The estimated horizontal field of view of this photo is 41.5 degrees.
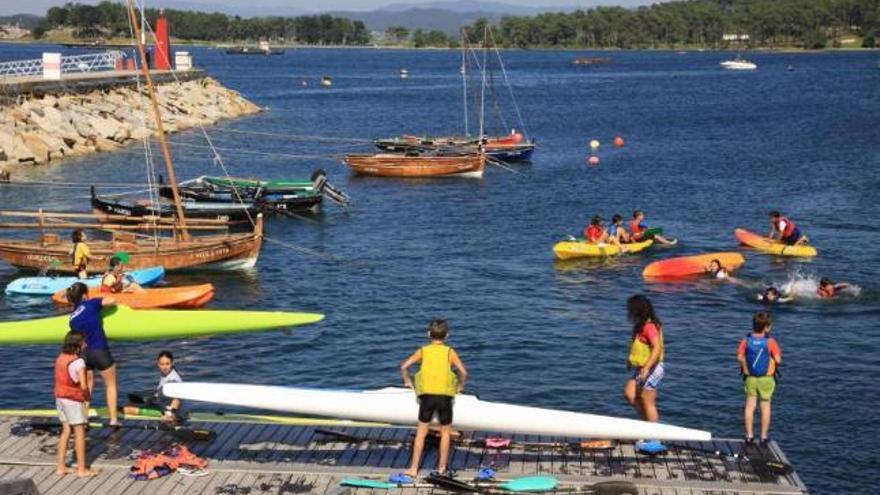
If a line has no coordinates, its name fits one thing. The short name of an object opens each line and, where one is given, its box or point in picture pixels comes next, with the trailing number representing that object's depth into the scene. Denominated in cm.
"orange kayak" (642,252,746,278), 3731
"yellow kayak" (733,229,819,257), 4031
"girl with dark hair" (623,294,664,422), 1706
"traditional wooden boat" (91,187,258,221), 4584
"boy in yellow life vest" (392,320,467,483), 1591
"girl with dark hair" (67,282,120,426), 1780
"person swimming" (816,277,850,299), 3412
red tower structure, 10375
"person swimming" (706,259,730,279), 3708
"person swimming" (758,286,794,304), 3391
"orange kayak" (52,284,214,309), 3036
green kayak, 2439
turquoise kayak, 3466
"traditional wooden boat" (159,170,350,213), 4962
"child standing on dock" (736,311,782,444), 1736
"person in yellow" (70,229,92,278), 3308
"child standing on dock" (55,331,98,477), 1612
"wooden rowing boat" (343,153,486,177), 6356
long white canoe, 1684
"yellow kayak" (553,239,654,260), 3997
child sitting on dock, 1808
